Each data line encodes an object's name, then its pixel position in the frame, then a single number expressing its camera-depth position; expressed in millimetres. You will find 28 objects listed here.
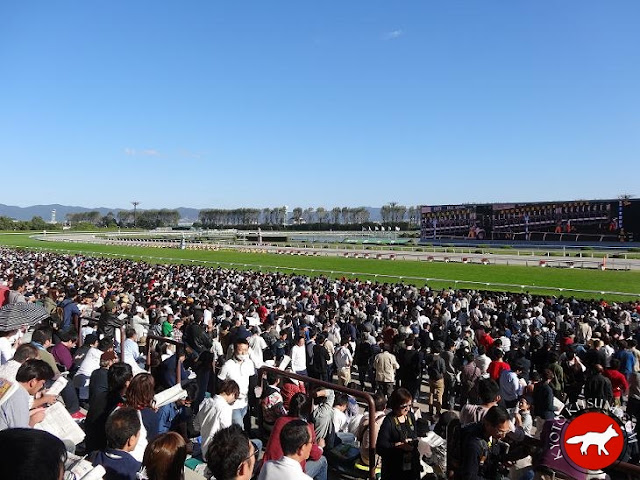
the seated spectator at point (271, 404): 5680
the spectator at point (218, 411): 4523
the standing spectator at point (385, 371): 8641
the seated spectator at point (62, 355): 7223
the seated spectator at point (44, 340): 5555
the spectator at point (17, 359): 4531
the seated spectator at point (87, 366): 6383
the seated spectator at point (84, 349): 6945
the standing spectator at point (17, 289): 10631
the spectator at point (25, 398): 3482
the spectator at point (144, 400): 4117
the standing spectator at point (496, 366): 7854
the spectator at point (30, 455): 1761
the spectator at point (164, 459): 2852
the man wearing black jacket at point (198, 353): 6688
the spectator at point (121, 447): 3121
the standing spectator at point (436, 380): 8805
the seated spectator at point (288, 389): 6064
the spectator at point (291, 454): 3113
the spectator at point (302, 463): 3754
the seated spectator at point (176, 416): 5039
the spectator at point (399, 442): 4070
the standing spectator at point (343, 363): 9414
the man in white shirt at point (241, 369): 5902
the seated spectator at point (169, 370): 6492
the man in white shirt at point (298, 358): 8633
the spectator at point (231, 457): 2895
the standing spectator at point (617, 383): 7938
